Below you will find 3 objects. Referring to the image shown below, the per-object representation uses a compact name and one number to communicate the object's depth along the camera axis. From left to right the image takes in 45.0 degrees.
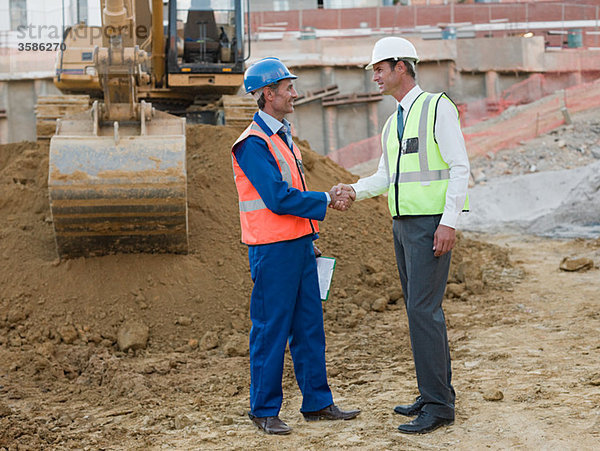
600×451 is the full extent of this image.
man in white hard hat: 3.87
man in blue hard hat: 4.16
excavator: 6.54
